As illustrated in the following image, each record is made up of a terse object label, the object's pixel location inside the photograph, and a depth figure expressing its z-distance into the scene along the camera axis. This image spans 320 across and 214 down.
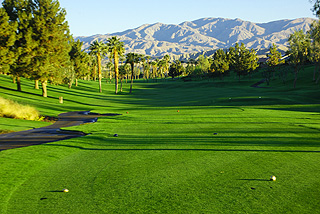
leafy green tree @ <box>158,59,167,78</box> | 189.70
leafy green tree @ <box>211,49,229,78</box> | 125.94
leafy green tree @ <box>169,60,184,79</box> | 183.75
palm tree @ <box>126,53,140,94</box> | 90.19
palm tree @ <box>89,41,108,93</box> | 87.44
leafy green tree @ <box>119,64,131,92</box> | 145.02
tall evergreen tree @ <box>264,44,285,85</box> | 117.25
